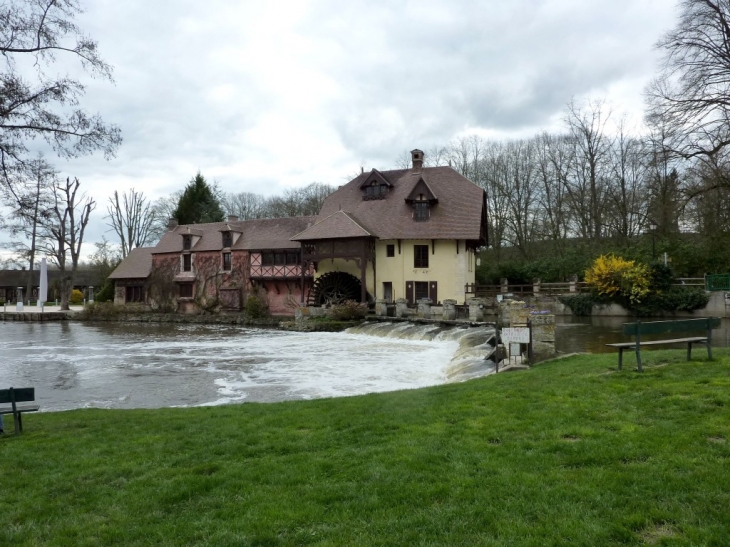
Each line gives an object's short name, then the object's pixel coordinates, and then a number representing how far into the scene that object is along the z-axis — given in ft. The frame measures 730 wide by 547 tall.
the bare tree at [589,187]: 116.67
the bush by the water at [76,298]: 162.50
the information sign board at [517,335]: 31.65
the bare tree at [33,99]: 24.26
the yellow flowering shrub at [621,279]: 84.53
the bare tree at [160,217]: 175.52
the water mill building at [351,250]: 96.12
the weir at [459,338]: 39.93
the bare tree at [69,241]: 121.70
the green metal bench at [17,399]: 21.68
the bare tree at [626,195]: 111.04
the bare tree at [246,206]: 196.15
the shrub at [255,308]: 101.71
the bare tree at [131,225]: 161.58
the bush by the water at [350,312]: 85.40
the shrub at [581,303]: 91.25
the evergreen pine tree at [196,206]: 162.81
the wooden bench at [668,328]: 24.25
